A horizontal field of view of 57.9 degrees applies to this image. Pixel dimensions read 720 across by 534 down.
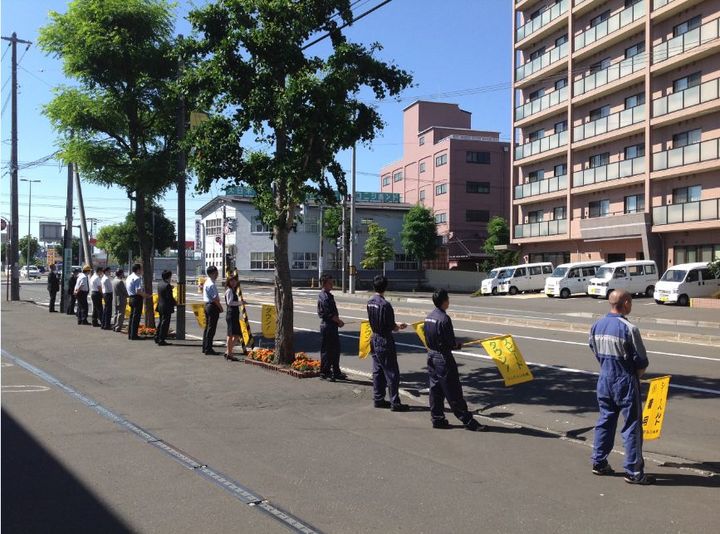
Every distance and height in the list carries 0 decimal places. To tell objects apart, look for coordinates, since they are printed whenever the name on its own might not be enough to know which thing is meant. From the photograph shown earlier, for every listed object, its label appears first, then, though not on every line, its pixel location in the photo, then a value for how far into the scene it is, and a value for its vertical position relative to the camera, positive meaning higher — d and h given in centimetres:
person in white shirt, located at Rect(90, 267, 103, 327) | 1783 -75
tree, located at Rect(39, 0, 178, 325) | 1478 +418
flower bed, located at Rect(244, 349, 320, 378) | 1022 -158
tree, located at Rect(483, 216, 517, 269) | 5416 +298
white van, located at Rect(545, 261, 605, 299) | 3609 -45
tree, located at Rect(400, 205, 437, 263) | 5731 +335
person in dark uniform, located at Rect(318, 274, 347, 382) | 980 -97
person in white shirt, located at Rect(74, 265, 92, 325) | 1859 -85
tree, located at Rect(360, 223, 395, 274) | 5534 +184
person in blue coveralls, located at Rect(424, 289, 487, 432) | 699 -107
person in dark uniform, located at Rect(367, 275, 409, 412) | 796 -103
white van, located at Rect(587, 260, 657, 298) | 3331 -34
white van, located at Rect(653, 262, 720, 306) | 2900 -59
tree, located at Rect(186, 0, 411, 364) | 982 +259
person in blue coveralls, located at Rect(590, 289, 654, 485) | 532 -95
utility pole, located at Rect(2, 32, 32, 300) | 2803 +290
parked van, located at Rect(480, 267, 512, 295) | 4188 -75
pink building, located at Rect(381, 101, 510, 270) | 6016 +776
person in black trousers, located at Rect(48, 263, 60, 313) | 2342 -65
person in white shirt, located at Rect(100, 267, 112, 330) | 1708 -90
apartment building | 3222 +797
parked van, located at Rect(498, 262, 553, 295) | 4131 -46
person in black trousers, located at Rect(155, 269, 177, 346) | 1359 -77
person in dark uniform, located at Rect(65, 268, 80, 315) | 2189 -90
